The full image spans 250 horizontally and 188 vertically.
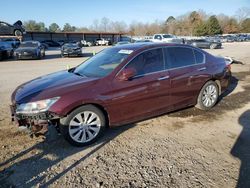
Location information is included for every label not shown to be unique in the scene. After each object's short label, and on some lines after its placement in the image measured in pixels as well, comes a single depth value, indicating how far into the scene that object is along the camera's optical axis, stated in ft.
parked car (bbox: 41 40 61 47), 121.02
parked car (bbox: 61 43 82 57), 58.90
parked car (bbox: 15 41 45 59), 50.39
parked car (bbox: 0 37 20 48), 57.89
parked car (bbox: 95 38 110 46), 131.53
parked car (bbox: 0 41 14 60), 51.42
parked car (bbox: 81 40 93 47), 125.71
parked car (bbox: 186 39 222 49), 86.01
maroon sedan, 9.98
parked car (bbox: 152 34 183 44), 78.17
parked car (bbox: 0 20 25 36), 66.41
